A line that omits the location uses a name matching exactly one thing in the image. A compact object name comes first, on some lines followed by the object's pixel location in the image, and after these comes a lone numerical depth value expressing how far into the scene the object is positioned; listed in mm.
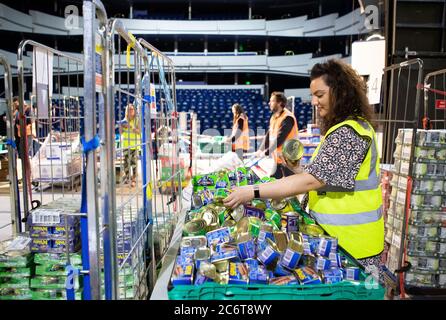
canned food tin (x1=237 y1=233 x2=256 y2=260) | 1282
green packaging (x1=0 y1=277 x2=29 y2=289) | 1679
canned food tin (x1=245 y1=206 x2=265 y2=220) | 1668
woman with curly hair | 1404
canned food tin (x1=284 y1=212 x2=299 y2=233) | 1547
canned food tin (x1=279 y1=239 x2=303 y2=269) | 1198
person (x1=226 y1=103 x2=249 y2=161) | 6789
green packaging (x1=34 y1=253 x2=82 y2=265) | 1618
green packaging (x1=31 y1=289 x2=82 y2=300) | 1671
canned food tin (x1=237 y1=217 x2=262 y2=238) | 1418
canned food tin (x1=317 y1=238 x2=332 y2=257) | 1298
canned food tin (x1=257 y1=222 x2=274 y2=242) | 1332
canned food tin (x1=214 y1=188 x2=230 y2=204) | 1806
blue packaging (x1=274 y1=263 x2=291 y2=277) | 1199
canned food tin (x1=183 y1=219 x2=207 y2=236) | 1555
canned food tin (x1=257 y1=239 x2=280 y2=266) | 1219
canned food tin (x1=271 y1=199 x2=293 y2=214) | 1802
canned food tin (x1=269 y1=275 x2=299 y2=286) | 1125
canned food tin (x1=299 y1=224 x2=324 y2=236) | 1459
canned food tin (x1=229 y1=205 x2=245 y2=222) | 1669
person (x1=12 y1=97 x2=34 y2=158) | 6144
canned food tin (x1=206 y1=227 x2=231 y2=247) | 1388
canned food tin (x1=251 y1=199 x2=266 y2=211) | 1730
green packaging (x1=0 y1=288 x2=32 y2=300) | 1678
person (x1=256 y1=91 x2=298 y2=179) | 4293
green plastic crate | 1085
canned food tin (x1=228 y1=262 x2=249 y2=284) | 1133
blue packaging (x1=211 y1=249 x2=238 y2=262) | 1233
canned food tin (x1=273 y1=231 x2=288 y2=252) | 1310
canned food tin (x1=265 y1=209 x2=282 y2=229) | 1602
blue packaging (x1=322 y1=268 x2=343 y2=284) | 1132
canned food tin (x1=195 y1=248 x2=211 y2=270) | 1225
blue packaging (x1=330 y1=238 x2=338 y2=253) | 1309
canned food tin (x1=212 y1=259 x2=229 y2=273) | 1195
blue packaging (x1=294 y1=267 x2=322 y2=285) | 1122
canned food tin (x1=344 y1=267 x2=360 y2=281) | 1150
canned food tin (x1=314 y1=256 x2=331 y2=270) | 1217
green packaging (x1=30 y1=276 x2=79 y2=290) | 1664
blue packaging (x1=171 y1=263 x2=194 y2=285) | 1115
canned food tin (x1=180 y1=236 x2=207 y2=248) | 1402
